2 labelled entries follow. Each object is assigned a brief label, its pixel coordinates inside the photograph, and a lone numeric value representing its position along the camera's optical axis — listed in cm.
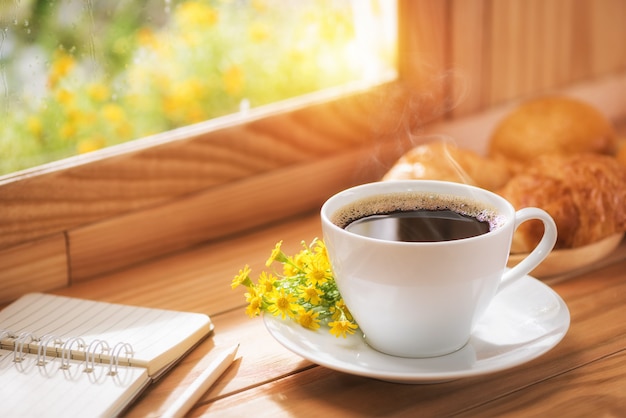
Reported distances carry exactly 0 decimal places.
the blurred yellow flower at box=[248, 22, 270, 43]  102
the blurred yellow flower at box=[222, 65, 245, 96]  102
